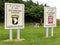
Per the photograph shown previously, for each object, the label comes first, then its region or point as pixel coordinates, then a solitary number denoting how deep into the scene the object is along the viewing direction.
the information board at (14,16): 6.22
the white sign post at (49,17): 7.26
